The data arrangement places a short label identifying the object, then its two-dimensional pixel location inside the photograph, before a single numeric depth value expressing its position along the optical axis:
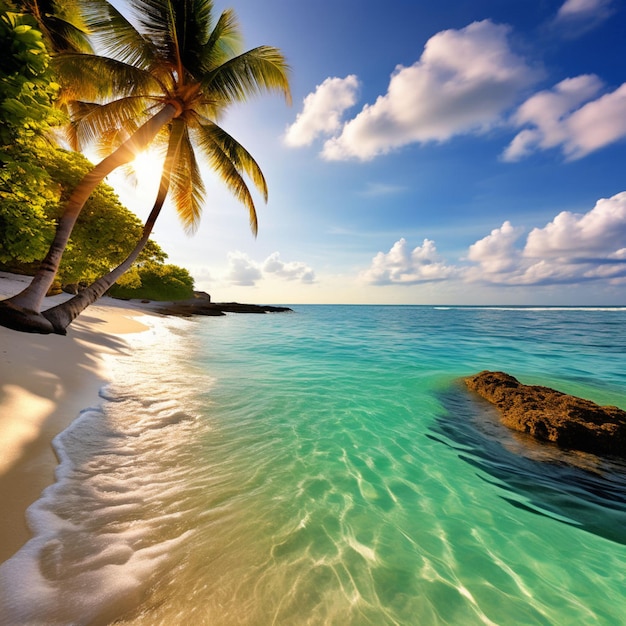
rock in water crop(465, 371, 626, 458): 4.76
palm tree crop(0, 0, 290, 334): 8.11
